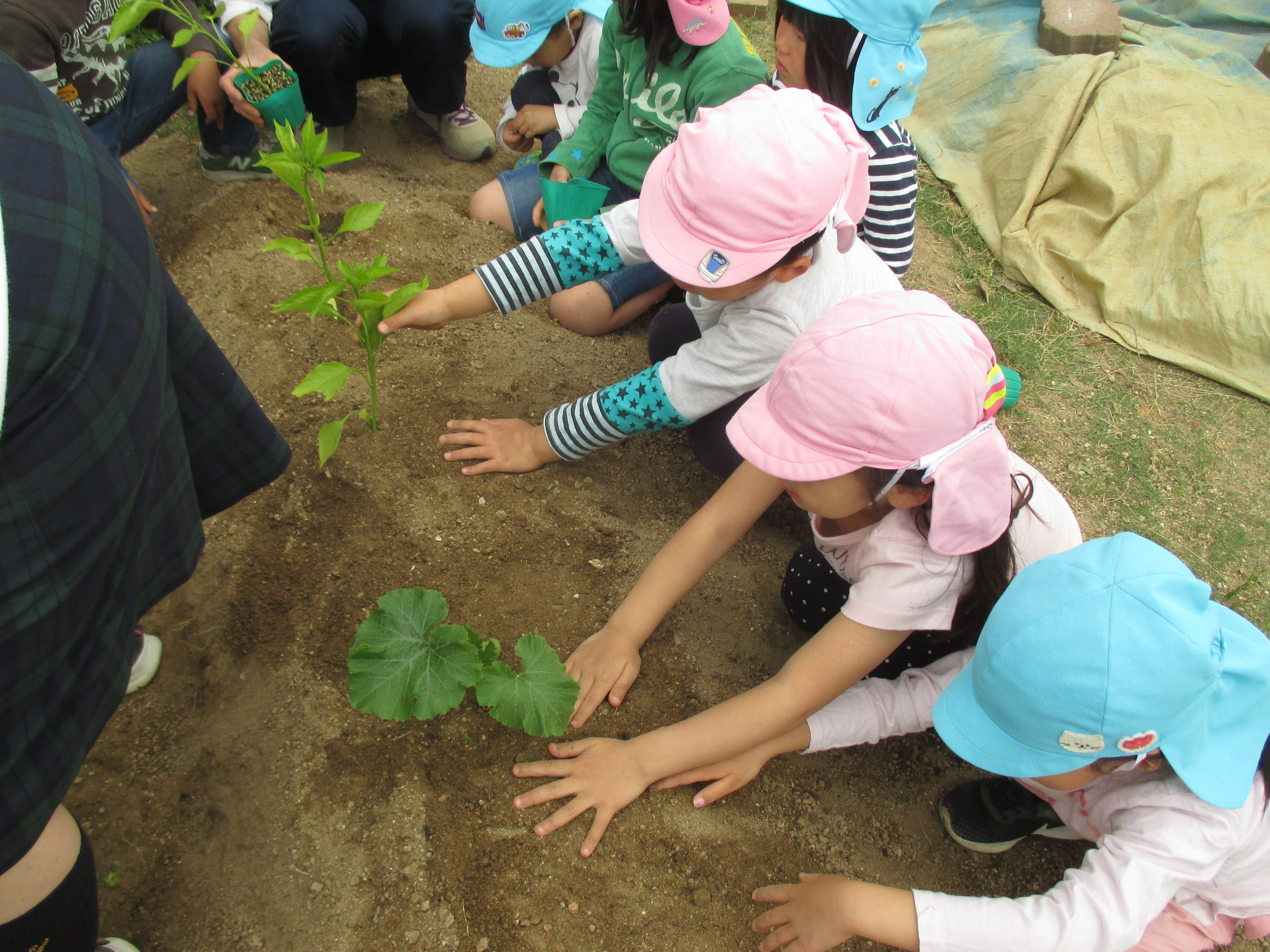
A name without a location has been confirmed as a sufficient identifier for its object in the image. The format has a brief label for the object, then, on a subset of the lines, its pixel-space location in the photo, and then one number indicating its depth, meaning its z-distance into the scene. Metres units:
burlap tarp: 2.33
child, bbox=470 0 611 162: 2.06
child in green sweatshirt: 1.84
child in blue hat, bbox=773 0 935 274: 1.50
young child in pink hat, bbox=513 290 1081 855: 1.00
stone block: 2.85
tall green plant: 1.34
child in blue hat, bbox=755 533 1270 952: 0.86
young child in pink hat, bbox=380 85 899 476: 1.21
